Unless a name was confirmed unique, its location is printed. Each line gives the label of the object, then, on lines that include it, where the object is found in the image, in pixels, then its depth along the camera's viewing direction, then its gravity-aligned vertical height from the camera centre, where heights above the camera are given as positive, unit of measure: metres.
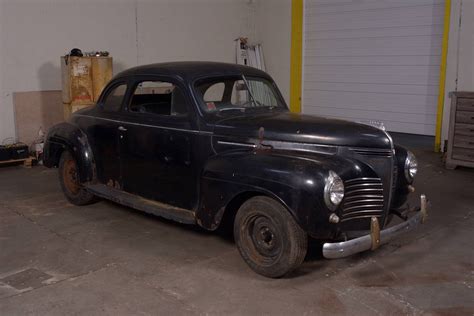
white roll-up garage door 9.24 +0.36
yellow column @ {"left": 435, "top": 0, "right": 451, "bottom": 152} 8.71 +0.07
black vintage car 3.66 -0.71
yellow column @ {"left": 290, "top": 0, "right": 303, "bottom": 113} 11.31 +0.59
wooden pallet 8.03 -1.35
